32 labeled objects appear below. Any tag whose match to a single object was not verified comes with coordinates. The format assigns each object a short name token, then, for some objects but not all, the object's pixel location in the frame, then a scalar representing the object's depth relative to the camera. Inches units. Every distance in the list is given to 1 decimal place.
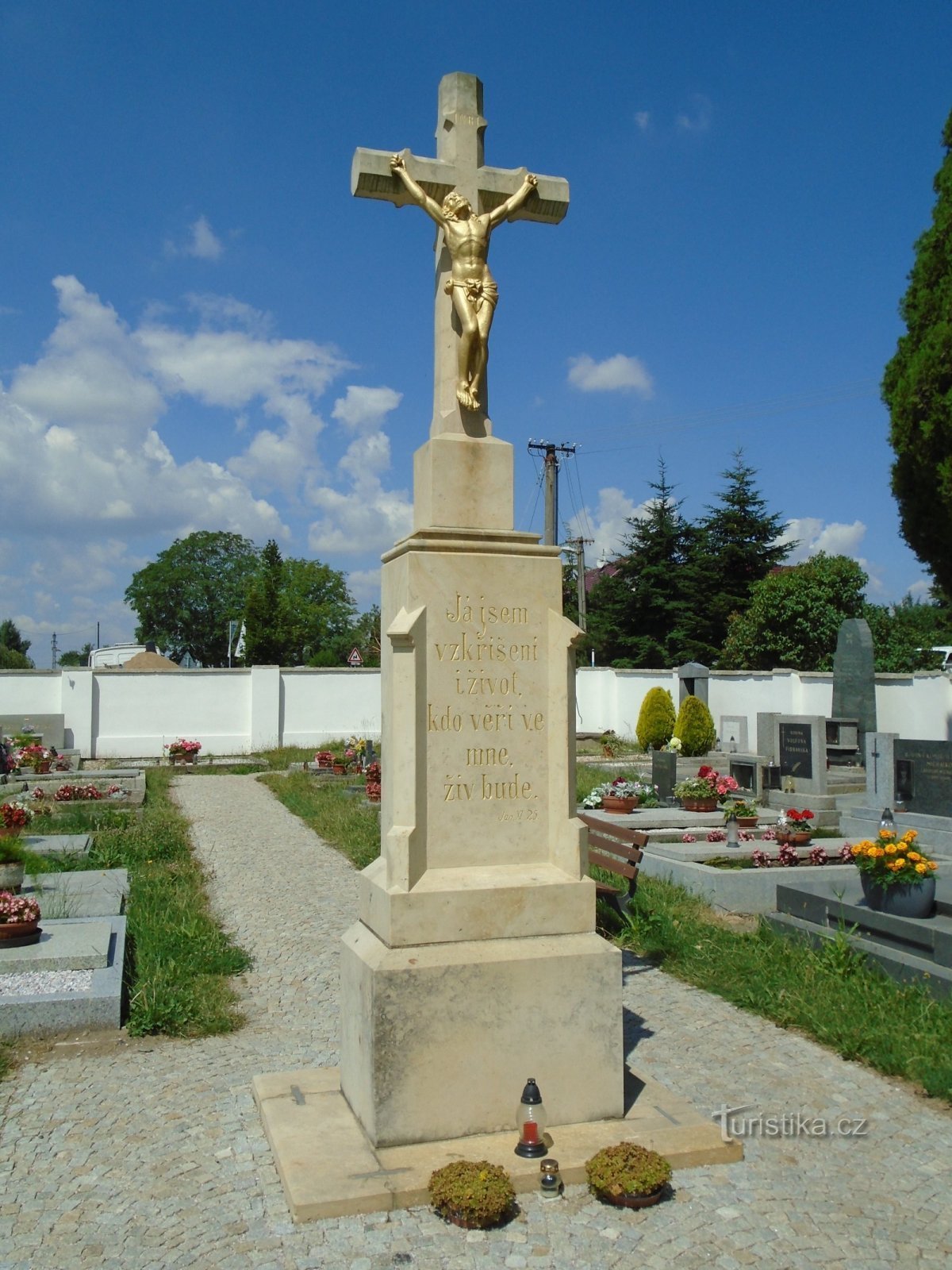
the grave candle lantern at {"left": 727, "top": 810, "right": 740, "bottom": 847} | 388.2
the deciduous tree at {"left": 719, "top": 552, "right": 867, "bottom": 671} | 1155.9
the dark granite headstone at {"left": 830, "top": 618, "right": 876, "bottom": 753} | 715.4
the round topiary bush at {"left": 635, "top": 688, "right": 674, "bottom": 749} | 955.3
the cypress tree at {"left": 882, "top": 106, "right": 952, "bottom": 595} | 634.2
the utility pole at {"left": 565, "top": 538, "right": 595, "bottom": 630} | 1411.2
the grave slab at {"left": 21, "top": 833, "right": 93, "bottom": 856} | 402.6
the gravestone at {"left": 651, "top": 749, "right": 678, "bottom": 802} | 560.4
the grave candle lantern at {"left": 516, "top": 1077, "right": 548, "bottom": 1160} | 151.5
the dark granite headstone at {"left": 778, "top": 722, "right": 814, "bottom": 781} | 545.3
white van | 2243.7
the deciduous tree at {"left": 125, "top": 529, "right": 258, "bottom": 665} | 2672.2
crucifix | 183.5
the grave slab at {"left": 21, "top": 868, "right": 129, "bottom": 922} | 307.1
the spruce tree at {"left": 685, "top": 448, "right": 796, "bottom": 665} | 1491.1
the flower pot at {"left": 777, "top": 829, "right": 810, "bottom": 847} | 371.6
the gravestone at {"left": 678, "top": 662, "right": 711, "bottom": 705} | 968.9
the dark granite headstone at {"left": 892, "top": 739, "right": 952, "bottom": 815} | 444.1
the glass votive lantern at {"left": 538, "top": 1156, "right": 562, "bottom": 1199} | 144.9
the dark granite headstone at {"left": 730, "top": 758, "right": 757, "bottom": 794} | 593.3
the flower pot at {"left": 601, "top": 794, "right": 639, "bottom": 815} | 491.5
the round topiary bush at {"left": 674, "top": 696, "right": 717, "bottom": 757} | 811.4
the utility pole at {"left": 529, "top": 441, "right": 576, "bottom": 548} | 1300.4
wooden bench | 309.3
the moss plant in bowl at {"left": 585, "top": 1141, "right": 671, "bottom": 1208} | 139.9
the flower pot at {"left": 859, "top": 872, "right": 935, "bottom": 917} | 262.7
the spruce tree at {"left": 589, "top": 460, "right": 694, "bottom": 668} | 1512.1
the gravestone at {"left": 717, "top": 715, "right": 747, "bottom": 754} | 877.8
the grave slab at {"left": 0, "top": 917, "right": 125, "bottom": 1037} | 218.1
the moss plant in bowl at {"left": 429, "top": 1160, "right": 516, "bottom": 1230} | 134.6
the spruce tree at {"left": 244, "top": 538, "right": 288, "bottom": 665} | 1565.0
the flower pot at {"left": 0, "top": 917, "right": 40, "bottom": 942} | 256.4
